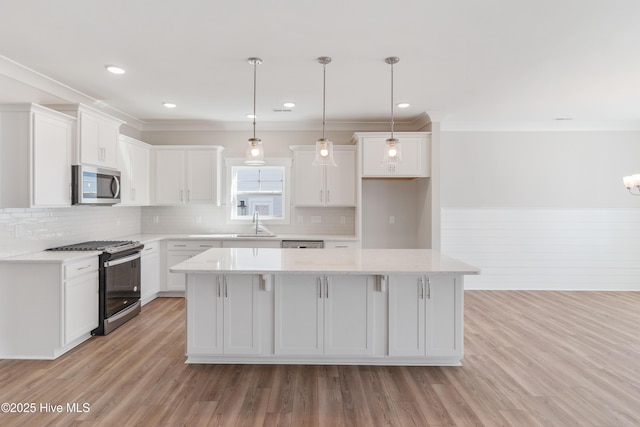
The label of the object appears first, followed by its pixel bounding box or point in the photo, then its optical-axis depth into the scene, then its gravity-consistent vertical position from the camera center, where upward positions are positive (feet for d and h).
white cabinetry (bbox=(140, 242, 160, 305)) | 16.44 -2.72
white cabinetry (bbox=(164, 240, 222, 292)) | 17.97 -1.99
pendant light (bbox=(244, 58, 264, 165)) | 11.10 +1.78
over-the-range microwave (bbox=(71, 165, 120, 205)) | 12.89 +0.87
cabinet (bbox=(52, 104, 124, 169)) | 12.86 +2.67
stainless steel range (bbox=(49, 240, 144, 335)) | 13.00 -2.55
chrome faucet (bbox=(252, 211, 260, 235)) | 19.52 -0.34
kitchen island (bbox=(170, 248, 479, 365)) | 10.47 -2.82
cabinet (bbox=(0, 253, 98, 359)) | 11.06 -2.86
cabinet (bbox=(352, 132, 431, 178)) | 17.65 +2.63
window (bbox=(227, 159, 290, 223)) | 20.03 +0.91
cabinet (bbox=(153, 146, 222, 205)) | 18.89 +1.73
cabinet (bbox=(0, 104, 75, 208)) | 10.98 +1.57
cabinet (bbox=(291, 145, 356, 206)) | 18.61 +1.54
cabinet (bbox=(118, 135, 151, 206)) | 16.31 +1.80
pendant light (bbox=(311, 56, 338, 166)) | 11.03 +1.71
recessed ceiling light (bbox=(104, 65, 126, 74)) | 11.75 +4.37
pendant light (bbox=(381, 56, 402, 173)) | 11.19 +1.75
